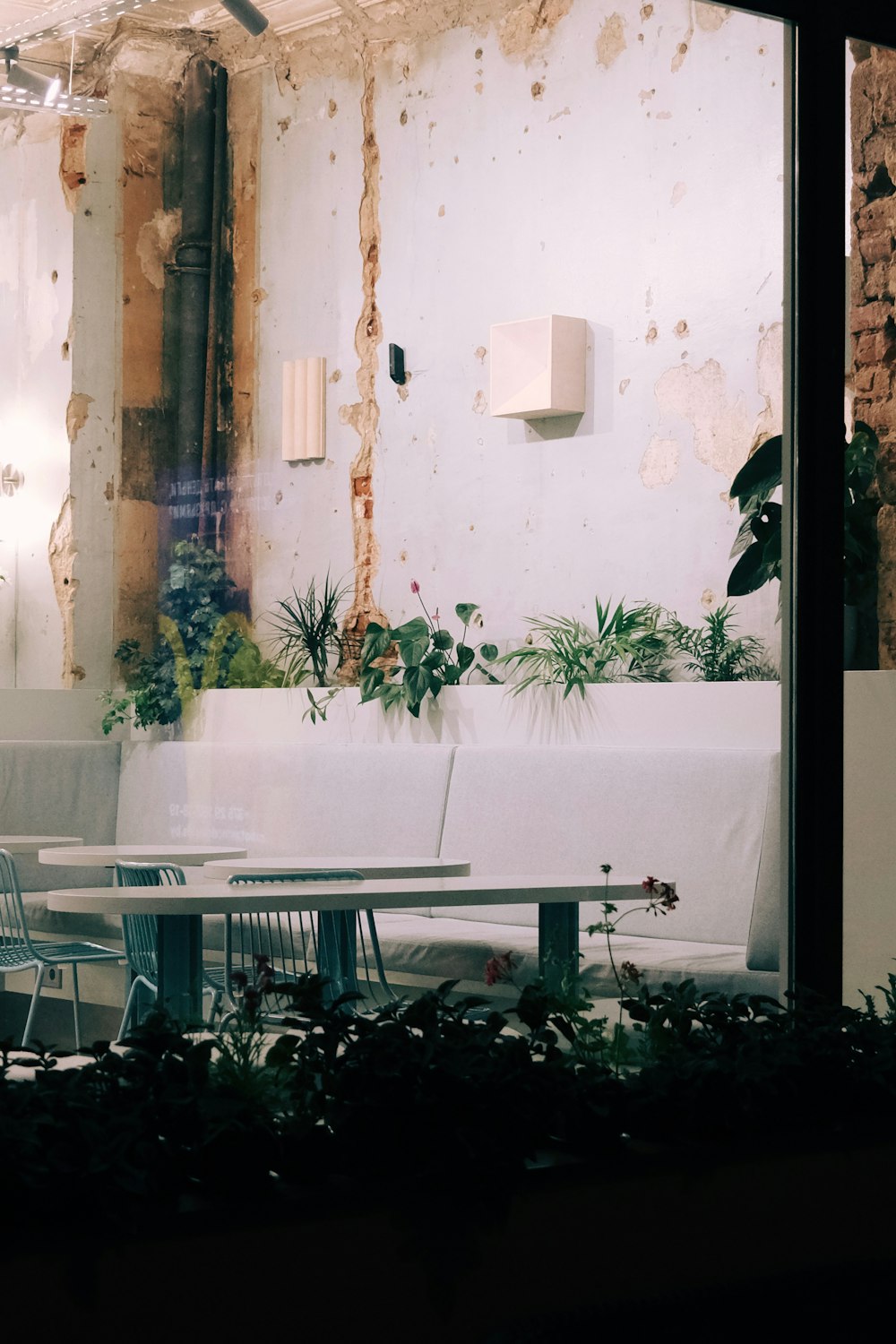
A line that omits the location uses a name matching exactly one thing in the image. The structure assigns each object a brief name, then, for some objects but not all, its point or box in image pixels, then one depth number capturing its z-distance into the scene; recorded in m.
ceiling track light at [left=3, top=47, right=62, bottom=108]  2.53
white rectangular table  2.55
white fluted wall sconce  3.03
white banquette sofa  2.76
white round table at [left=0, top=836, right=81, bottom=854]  2.57
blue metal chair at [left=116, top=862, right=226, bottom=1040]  2.52
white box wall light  3.30
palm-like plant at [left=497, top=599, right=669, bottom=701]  3.20
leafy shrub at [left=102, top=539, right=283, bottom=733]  2.76
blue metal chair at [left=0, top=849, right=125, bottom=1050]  2.54
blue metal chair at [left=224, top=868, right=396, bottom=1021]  2.66
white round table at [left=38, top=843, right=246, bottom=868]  2.61
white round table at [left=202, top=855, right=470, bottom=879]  2.78
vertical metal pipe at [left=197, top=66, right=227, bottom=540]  2.83
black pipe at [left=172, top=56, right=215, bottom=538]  2.81
